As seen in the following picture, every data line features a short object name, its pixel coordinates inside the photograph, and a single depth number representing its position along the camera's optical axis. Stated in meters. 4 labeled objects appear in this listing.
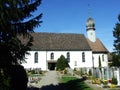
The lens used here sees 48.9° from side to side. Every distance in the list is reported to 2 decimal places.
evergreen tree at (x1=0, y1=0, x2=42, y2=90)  7.23
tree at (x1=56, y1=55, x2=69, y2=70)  27.44
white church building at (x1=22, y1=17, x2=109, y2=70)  30.36
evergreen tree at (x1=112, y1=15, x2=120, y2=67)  29.12
